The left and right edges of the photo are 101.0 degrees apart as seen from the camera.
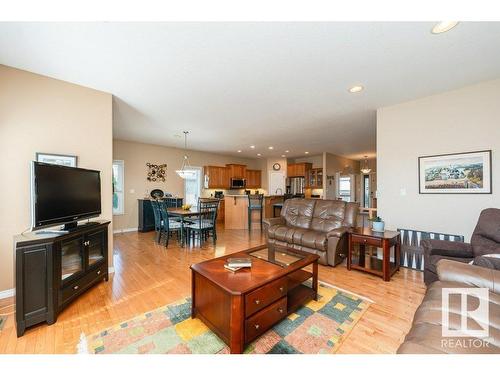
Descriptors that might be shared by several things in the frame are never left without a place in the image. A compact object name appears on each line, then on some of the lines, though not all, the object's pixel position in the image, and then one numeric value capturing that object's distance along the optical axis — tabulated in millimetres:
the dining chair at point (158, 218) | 4651
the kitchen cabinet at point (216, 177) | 7716
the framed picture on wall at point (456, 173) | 2668
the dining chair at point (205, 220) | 4402
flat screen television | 1920
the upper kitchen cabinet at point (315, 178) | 8188
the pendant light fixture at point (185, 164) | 7180
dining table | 4286
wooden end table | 2719
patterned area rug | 1552
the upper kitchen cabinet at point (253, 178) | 9070
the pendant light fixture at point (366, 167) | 8551
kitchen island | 6641
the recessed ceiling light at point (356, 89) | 2775
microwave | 8367
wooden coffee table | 1464
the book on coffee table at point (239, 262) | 1873
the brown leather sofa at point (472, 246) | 2164
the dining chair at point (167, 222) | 4359
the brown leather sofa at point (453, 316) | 989
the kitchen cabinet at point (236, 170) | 8373
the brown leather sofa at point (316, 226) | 3186
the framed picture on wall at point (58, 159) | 2453
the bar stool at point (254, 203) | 6352
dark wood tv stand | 1744
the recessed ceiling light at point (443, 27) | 1680
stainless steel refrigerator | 8656
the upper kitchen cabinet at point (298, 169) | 8391
